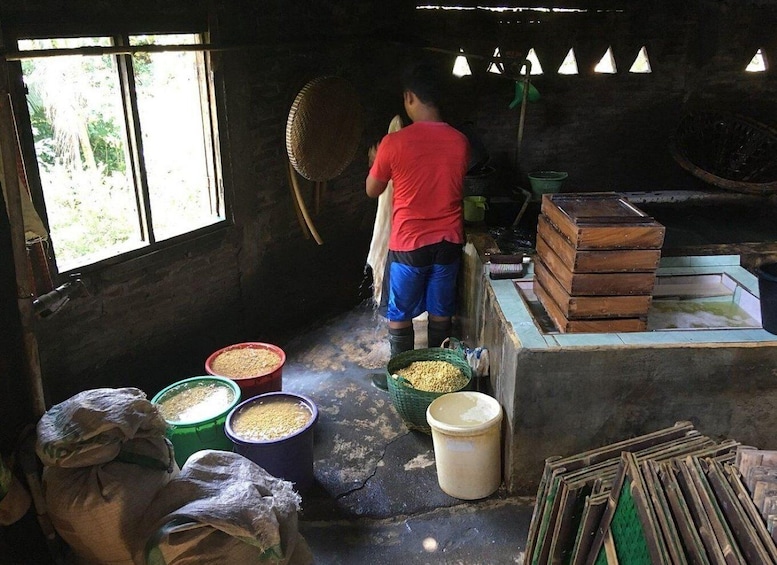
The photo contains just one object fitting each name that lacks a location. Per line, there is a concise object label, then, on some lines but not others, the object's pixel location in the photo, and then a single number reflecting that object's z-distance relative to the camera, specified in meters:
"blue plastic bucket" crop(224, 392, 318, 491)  3.27
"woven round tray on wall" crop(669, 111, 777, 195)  6.29
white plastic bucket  3.33
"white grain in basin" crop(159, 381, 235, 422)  3.49
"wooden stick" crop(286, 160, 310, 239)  5.13
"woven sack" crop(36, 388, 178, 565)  2.49
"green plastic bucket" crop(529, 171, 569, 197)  5.39
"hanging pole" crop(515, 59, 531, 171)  5.17
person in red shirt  3.99
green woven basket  3.81
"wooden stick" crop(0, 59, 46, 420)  2.49
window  3.52
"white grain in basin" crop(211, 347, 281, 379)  3.99
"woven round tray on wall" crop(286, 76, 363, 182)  4.66
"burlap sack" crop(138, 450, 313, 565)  2.40
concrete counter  3.18
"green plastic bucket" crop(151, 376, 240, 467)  3.40
